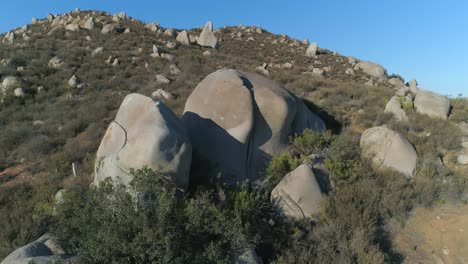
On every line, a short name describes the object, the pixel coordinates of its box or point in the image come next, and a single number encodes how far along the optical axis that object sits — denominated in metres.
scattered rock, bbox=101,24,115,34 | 26.11
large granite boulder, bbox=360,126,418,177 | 8.08
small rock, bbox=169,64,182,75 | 17.95
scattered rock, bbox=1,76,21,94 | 16.12
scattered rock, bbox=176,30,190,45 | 25.33
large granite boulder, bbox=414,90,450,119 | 10.25
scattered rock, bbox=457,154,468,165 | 8.20
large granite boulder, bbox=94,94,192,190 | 5.61
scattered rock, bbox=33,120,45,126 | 12.62
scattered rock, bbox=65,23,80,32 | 26.72
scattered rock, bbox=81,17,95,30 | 27.20
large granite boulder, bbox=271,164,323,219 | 6.37
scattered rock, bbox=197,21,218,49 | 27.00
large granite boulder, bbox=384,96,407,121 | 10.30
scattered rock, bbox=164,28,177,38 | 27.71
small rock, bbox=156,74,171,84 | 15.87
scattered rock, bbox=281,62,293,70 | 23.12
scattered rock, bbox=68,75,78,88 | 16.44
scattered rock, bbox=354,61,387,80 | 26.97
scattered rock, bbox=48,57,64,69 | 19.13
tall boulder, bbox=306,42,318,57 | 30.59
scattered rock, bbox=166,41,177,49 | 23.70
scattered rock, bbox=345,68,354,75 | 25.53
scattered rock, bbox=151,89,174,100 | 13.30
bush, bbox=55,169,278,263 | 4.47
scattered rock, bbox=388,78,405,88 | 24.36
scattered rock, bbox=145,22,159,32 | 28.71
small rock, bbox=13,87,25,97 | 15.49
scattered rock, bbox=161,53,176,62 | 20.41
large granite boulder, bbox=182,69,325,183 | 7.08
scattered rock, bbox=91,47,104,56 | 21.41
